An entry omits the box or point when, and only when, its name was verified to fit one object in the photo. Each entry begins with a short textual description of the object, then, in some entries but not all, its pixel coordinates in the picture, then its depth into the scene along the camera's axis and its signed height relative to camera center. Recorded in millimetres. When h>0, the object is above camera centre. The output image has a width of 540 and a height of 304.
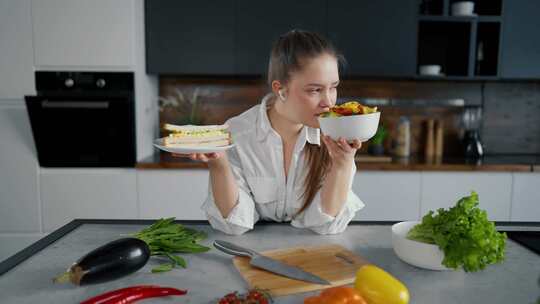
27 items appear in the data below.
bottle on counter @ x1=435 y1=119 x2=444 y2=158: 3090 -402
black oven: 2576 -238
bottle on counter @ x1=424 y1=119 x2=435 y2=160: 3094 -415
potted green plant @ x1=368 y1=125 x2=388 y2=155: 2934 -423
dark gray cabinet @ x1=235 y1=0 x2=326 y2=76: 2754 +394
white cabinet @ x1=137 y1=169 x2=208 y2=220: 2637 -686
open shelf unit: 2832 +318
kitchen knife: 944 -424
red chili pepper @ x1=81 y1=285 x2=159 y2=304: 823 -424
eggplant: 894 -395
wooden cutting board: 925 -444
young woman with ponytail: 1310 -262
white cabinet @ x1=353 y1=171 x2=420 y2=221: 2652 -682
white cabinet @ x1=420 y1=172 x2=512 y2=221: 2643 -651
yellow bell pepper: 813 -398
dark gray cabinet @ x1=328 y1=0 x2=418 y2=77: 2773 +315
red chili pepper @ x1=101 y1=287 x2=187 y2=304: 833 -430
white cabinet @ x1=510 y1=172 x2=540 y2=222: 2641 -695
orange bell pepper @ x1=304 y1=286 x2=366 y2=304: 790 -401
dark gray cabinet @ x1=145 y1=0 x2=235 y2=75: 2748 +285
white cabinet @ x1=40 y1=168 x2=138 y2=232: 2646 -701
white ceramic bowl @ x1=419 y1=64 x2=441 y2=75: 2891 +88
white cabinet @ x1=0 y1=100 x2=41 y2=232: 2646 -500
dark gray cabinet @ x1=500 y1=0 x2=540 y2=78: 2807 +291
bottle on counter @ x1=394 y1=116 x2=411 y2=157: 3031 -398
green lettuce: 926 -342
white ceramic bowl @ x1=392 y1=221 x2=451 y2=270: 998 -405
